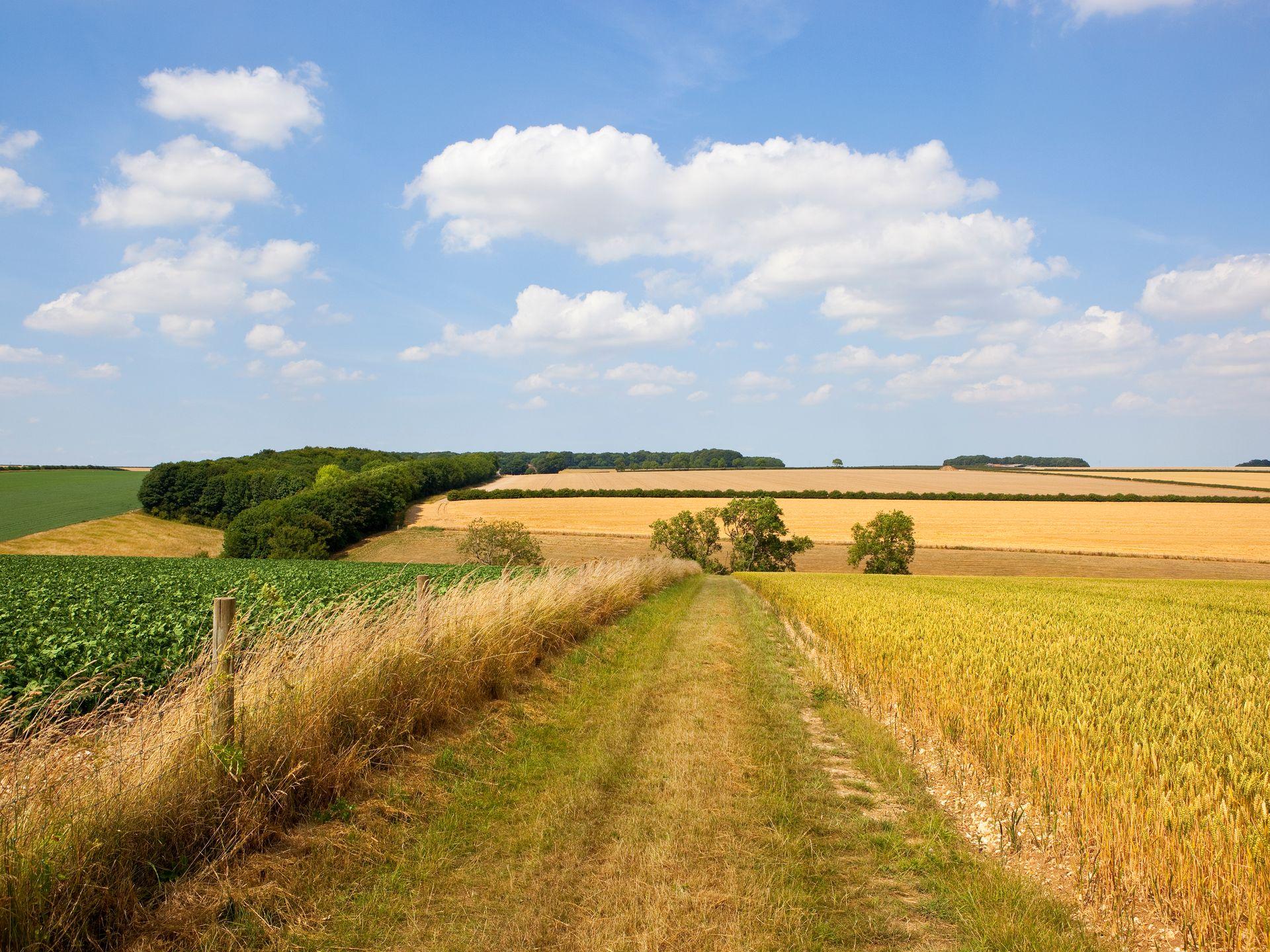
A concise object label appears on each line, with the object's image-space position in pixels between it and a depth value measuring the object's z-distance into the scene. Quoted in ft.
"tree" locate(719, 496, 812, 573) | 194.59
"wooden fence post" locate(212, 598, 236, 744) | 15.84
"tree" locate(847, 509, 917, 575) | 173.68
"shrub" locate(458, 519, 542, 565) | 147.33
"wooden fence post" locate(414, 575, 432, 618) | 26.53
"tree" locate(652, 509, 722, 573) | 202.08
